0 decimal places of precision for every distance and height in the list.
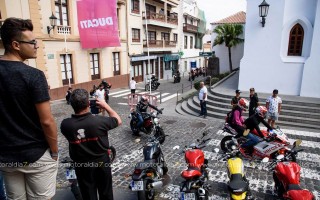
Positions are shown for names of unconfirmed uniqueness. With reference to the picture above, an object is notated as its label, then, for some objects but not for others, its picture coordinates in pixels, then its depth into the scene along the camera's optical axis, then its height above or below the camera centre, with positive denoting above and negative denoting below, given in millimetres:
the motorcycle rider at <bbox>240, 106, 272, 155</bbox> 6398 -2081
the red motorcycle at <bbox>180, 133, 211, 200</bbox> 4199 -2387
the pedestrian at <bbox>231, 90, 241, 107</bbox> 7018 -1504
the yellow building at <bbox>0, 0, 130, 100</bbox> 14883 +39
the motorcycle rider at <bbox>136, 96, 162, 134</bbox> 8839 -2057
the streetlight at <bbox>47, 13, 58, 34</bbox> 15496 +1964
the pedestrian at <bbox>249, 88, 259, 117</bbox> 9415 -1999
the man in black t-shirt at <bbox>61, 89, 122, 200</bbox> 3008 -1199
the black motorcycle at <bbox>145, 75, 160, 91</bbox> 22438 -3180
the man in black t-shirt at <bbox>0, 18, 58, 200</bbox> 2223 -668
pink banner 16562 +2028
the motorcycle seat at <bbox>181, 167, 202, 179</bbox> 4281 -2226
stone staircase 10375 -2911
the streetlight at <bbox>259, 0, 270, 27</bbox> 12117 +2183
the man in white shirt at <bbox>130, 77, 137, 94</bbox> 17938 -2615
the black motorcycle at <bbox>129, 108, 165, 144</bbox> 8086 -2605
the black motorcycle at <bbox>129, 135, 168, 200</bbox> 4379 -2388
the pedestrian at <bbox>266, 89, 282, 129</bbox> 9023 -2091
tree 23766 +1751
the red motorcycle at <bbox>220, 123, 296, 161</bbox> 6168 -2507
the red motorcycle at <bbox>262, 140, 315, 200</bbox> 3814 -2300
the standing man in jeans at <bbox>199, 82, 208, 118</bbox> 11617 -2327
